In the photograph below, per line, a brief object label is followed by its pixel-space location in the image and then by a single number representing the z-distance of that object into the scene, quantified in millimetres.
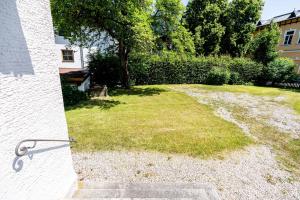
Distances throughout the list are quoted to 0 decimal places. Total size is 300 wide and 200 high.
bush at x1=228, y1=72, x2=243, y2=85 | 18156
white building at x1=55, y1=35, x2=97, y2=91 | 17875
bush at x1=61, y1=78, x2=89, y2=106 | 9336
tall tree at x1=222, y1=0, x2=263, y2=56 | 21547
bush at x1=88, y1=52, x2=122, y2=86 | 15094
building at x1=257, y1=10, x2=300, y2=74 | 21156
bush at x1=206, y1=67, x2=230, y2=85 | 17109
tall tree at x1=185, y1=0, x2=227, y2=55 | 21000
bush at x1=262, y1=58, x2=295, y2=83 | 17844
